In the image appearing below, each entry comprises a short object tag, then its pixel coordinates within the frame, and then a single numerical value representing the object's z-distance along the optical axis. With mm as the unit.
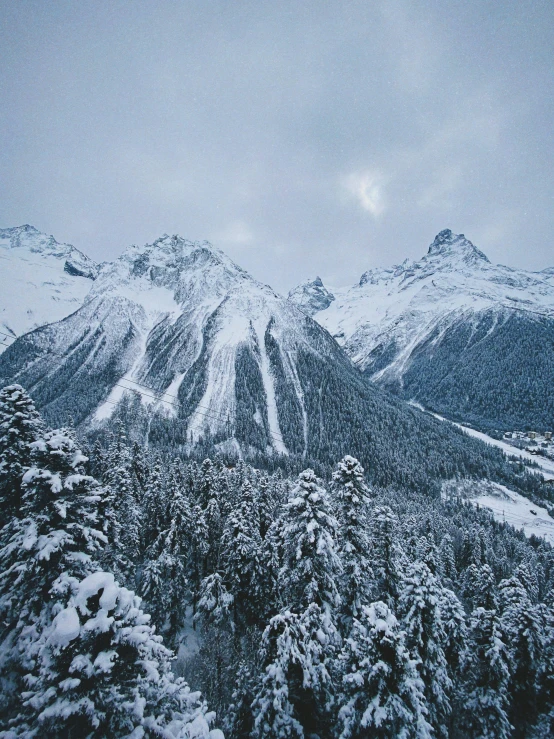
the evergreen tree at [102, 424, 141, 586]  28578
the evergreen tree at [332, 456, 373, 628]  21094
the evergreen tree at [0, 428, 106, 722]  11742
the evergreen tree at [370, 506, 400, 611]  25891
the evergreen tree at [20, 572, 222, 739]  8438
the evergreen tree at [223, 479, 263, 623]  31766
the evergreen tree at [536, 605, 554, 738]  21812
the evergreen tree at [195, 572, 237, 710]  25914
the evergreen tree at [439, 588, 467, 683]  24734
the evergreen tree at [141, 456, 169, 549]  43688
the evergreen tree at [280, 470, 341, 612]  18625
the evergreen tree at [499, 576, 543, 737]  23359
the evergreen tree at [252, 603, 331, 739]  15016
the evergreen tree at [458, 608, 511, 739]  20938
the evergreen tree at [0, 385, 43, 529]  17500
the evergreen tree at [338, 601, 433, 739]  13328
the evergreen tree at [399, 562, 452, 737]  18016
